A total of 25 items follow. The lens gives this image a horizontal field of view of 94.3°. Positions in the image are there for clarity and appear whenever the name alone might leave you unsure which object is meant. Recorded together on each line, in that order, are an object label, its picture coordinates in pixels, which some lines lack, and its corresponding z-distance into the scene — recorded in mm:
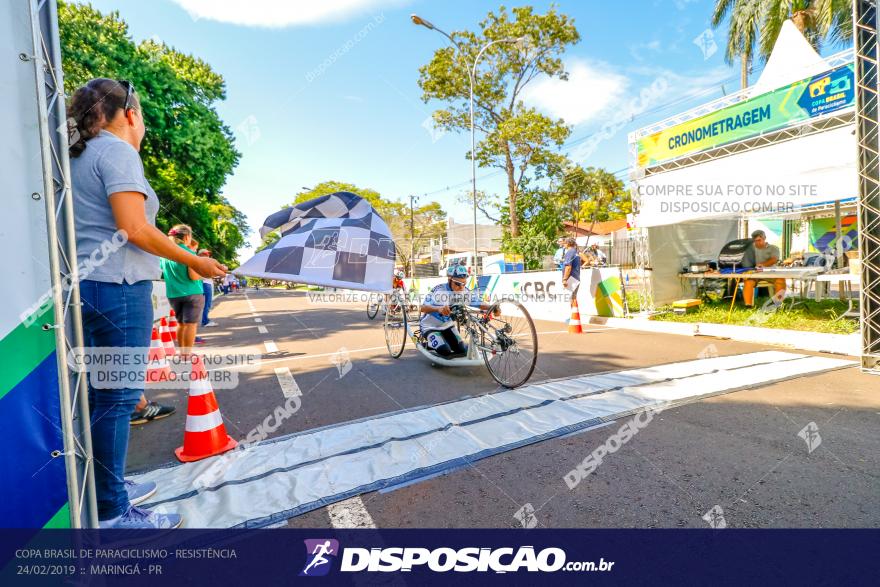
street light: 13727
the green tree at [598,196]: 41622
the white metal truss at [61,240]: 1424
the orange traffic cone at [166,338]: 5610
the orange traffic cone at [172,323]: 8727
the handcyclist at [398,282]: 12605
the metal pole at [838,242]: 8508
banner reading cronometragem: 6414
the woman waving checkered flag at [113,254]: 1812
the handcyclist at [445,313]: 4852
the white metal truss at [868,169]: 4715
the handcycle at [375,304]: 11094
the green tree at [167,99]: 10969
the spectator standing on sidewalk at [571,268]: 9078
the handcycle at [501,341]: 4344
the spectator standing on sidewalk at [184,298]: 5102
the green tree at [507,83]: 18766
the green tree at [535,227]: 19750
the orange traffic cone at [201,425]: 2994
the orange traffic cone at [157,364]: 5141
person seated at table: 8617
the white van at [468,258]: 25791
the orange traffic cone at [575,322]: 7953
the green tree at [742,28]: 19562
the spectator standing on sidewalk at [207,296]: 8203
